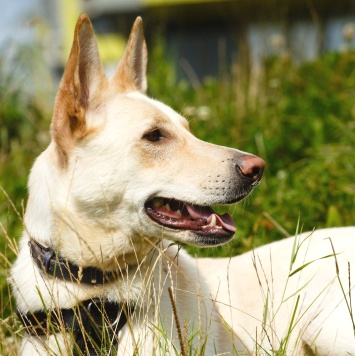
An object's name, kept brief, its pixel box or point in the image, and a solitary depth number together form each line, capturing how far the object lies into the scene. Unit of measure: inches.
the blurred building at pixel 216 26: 270.1
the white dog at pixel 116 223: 108.7
